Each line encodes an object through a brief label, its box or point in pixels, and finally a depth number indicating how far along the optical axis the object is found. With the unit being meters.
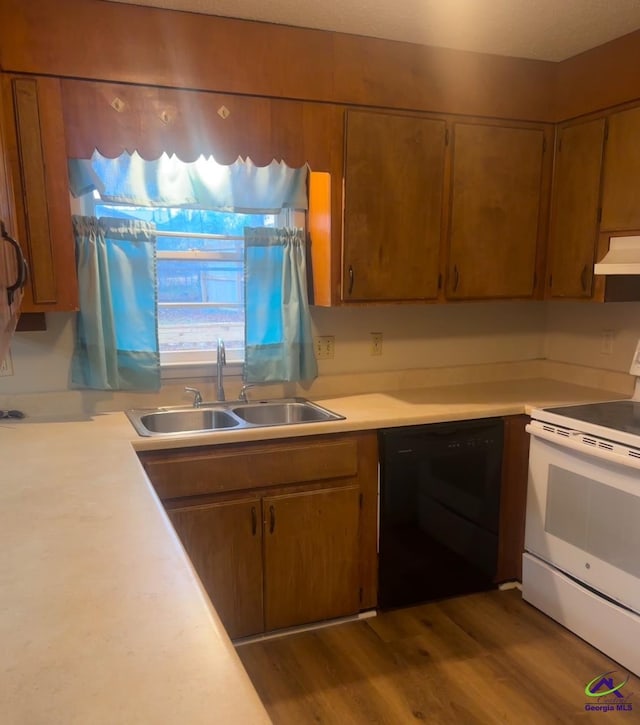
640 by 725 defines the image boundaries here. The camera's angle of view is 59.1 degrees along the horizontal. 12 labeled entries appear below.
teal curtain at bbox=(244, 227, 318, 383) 2.58
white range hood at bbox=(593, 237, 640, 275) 2.32
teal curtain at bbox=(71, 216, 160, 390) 2.29
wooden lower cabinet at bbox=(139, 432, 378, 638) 2.11
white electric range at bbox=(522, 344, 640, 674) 2.06
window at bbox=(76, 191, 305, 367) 2.53
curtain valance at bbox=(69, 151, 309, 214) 2.28
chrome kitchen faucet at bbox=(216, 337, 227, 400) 2.55
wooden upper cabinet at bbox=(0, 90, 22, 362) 1.03
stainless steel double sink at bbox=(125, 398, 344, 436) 2.41
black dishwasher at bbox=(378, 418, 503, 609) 2.35
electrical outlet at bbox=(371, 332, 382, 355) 2.91
